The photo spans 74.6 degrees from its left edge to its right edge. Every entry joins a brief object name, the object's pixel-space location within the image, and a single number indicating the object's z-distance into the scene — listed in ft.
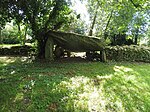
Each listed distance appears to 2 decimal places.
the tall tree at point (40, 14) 13.34
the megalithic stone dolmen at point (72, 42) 16.05
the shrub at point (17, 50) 21.91
